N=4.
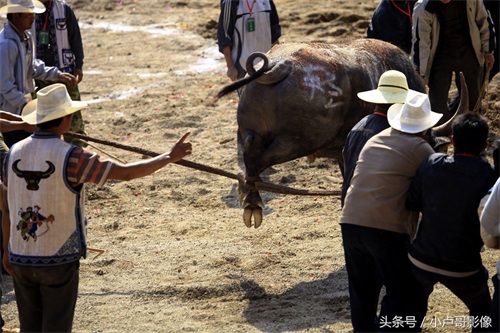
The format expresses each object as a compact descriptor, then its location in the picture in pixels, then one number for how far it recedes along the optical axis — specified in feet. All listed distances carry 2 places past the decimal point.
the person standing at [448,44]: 62.28
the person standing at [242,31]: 68.03
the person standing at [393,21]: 69.26
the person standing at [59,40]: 63.67
